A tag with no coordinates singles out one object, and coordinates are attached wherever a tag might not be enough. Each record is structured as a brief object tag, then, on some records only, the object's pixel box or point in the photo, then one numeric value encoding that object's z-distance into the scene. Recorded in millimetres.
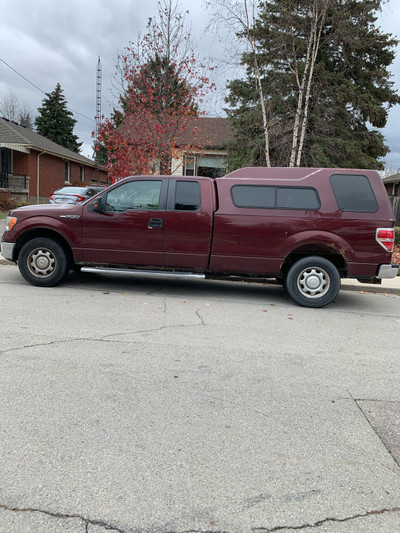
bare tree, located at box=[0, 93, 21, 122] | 61938
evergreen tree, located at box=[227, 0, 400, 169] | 15531
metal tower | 36472
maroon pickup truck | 6457
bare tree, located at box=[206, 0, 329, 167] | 14359
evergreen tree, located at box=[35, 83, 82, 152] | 48438
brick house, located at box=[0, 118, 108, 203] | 24016
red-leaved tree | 12820
